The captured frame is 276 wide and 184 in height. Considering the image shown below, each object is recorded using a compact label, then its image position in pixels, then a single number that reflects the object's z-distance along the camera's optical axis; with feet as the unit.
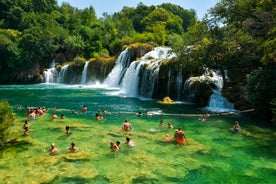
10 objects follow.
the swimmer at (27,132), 51.67
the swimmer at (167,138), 49.25
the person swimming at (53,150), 42.44
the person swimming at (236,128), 54.94
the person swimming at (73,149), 42.98
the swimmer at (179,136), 48.10
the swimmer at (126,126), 54.68
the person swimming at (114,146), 43.90
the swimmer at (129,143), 46.20
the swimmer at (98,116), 65.59
